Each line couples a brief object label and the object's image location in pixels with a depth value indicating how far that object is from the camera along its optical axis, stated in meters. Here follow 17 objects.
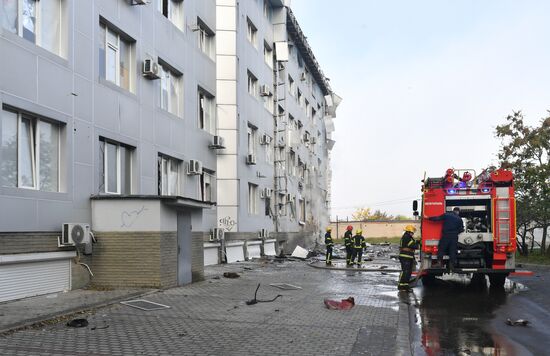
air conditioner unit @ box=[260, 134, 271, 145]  28.17
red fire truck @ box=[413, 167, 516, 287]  13.81
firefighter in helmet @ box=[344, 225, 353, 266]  21.97
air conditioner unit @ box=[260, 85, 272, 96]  28.56
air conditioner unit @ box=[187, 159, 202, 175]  18.89
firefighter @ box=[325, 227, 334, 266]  22.42
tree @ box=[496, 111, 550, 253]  27.39
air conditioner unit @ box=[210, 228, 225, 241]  21.45
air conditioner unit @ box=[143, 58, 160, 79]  15.30
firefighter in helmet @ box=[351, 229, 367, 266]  22.08
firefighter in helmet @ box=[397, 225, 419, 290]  13.61
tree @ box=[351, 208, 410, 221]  117.35
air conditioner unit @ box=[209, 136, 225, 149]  21.47
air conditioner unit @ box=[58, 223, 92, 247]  11.27
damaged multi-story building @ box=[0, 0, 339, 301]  10.51
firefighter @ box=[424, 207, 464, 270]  13.82
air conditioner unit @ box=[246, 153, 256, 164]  25.16
